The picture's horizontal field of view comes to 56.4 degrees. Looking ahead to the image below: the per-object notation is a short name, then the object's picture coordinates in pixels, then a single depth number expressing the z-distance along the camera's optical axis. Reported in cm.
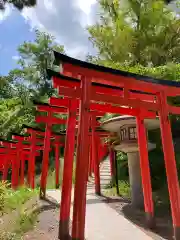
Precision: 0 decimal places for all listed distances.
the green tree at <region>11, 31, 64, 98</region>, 1811
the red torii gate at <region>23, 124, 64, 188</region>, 848
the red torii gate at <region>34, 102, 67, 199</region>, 626
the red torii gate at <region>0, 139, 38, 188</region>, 1023
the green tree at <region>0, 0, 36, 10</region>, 503
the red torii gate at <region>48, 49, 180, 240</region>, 331
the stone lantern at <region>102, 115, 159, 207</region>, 561
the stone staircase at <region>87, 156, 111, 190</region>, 886
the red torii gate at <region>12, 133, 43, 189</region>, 893
